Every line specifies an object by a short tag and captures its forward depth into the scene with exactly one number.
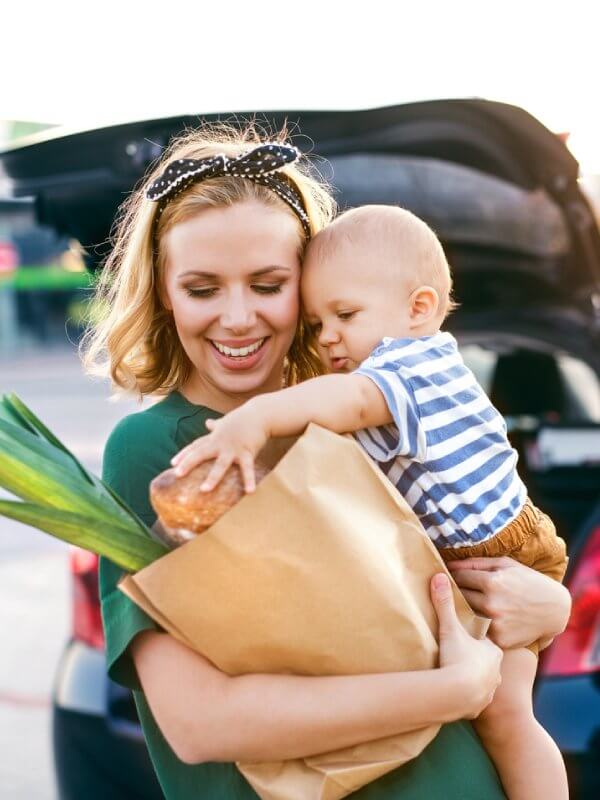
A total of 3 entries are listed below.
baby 1.37
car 2.30
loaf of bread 1.19
